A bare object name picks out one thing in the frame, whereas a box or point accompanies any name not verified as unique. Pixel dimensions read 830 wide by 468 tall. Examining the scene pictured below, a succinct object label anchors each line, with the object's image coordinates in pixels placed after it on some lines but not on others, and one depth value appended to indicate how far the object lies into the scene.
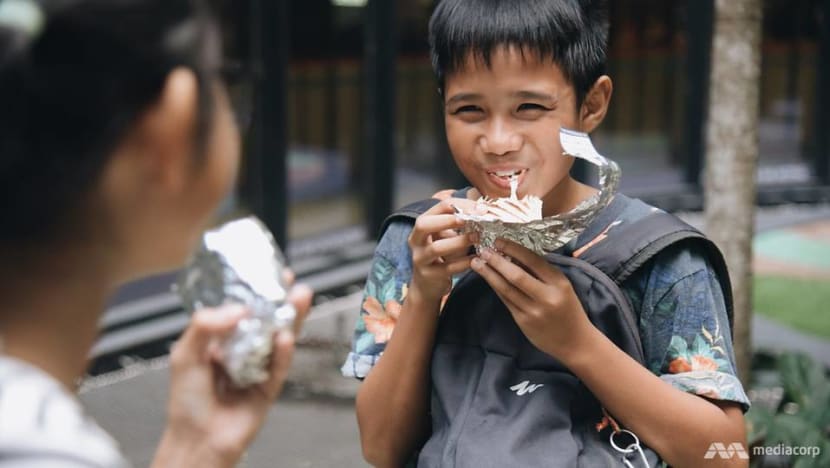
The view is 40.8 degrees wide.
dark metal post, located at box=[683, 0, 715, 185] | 11.30
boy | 1.89
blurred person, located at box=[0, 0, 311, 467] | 1.10
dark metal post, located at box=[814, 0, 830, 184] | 12.12
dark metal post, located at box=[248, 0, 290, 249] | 7.98
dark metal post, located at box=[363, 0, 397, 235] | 8.91
